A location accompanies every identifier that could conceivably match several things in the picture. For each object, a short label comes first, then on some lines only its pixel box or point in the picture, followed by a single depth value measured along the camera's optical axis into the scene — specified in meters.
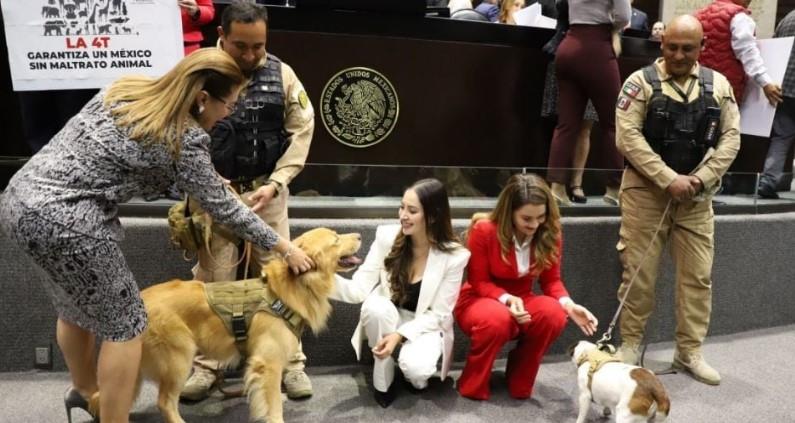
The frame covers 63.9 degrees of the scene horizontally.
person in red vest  4.29
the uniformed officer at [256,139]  2.75
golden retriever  2.50
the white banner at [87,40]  3.21
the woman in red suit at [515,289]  3.07
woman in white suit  3.00
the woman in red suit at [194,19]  3.35
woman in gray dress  2.03
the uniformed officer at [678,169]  3.32
